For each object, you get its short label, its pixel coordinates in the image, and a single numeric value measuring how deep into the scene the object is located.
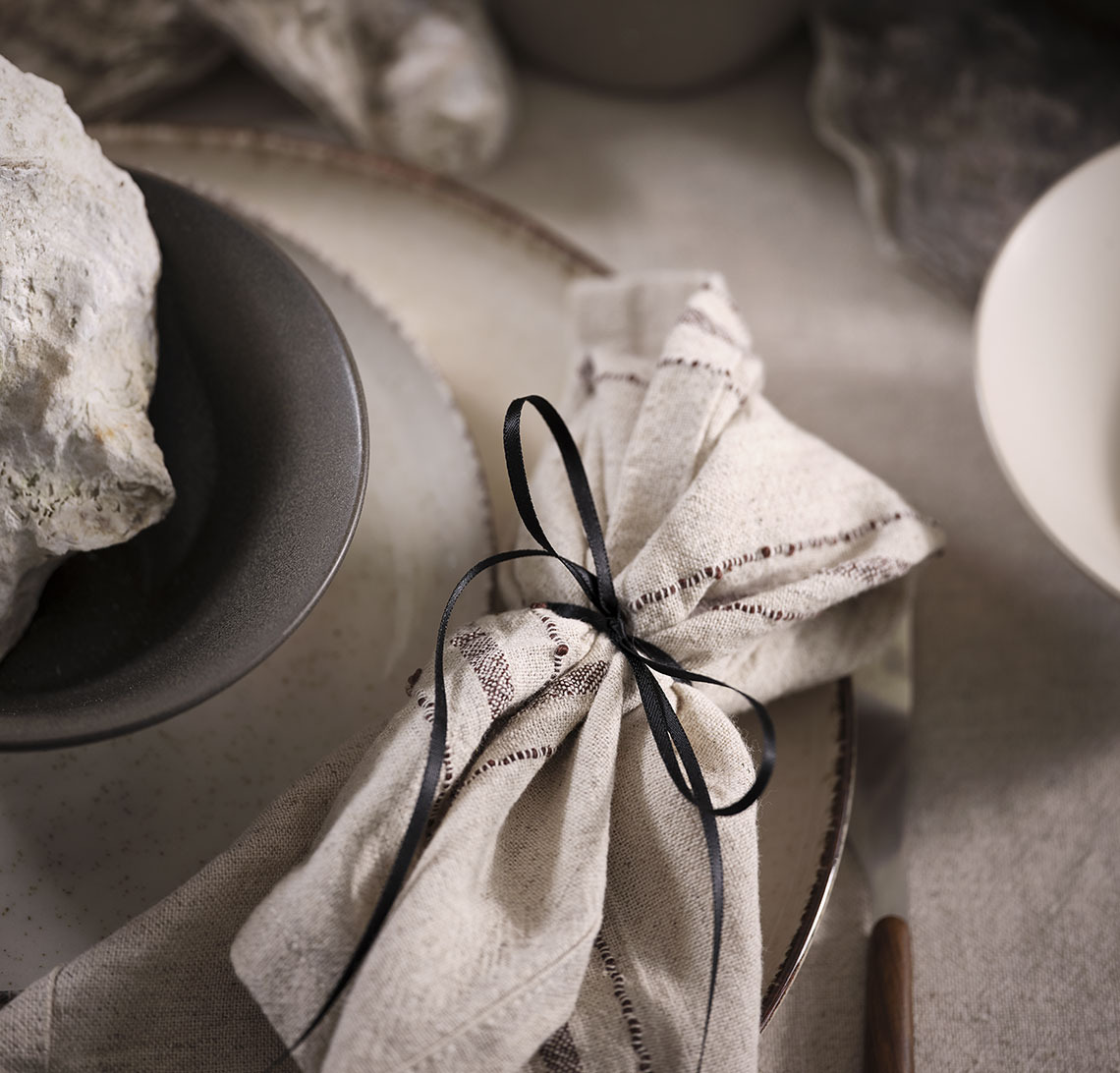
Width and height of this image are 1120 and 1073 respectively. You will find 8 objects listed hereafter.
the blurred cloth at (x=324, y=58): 0.63
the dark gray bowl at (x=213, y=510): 0.34
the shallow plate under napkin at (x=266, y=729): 0.37
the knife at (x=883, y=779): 0.47
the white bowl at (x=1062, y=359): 0.50
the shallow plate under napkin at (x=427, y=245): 0.52
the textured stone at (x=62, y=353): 0.34
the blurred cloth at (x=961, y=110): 0.70
